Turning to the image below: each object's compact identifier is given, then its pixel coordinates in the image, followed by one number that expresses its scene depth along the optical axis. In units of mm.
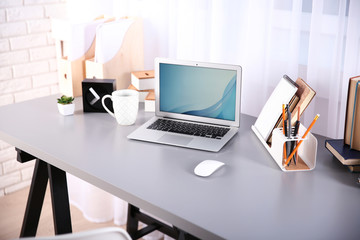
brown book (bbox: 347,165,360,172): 1297
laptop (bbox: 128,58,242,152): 1545
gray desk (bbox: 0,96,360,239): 1067
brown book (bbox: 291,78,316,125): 1402
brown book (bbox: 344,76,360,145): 1346
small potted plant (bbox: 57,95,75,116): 1736
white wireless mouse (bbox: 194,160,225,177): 1283
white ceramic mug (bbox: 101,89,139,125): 1641
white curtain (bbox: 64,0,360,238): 1562
